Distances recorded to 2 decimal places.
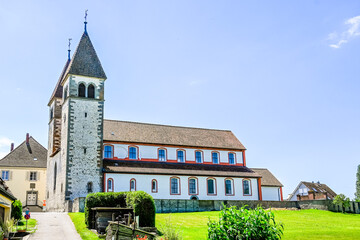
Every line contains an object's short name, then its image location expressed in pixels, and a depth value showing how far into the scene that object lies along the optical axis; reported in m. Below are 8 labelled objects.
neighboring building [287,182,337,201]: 72.77
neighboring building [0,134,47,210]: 56.34
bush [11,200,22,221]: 26.72
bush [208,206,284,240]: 10.80
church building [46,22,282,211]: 41.12
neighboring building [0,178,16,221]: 20.43
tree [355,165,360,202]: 69.01
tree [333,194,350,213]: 38.16
